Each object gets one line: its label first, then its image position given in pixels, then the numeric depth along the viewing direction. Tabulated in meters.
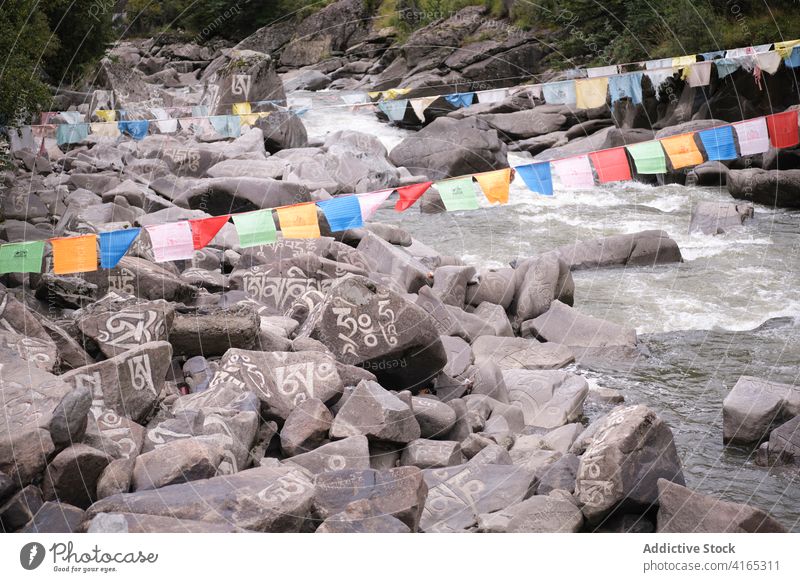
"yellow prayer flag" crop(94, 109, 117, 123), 25.86
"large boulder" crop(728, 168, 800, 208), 21.23
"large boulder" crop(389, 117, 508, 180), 24.72
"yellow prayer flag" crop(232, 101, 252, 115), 26.56
